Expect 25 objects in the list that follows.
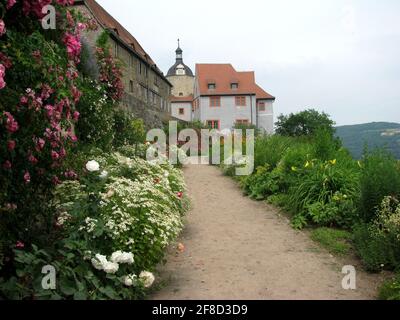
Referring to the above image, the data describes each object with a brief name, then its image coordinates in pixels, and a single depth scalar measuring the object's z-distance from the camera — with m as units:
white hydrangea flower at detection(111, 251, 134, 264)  3.98
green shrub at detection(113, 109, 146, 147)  12.33
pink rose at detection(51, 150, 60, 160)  4.19
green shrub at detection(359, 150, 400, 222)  6.39
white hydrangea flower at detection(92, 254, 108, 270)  3.87
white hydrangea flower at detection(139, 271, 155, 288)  4.12
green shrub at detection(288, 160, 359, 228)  7.29
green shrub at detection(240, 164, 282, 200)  9.88
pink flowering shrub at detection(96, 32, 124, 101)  11.48
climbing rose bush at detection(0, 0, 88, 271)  3.66
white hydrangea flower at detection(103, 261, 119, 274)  3.86
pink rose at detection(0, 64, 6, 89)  3.23
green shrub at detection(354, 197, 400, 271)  5.38
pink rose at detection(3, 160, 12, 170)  3.60
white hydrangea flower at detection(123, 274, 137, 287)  4.00
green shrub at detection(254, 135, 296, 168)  11.51
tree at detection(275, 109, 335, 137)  47.79
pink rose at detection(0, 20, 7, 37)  3.47
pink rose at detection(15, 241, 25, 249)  3.87
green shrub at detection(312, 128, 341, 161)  9.60
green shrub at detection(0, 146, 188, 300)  3.64
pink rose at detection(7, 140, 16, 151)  3.56
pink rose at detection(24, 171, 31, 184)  3.87
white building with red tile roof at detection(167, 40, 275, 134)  44.72
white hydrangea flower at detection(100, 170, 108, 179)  5.01
